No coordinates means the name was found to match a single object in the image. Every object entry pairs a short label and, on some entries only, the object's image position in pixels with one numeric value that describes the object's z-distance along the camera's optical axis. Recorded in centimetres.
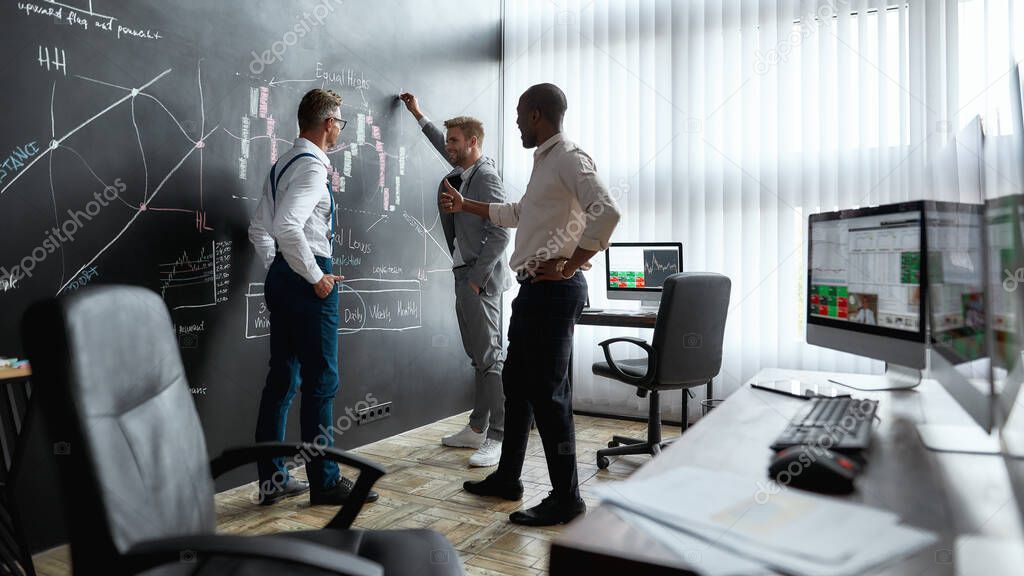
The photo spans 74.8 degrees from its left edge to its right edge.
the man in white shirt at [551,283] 229
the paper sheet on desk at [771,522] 67
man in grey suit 320
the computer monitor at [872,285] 142
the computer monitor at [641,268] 383
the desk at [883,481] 70
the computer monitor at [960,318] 104
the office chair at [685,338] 289
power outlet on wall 344
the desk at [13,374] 167
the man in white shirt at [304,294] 251
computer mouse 89
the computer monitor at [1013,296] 90
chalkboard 214
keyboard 107
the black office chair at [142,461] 87
